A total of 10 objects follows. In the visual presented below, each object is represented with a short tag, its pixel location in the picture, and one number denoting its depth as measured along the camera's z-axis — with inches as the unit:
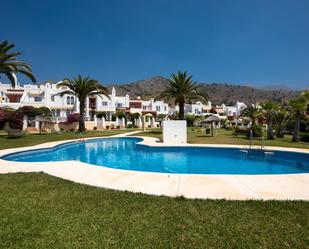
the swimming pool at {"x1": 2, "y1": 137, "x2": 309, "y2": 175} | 439.5
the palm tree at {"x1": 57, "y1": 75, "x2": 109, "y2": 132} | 1209.4
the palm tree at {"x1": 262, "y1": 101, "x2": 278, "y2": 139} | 906.1
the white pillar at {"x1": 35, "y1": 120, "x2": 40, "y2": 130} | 1295.5
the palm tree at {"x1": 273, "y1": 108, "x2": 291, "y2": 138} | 970.8
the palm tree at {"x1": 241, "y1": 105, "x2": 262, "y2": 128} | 1227.8
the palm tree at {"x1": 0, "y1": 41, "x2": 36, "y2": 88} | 775.7
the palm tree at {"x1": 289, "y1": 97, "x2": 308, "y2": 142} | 782.5
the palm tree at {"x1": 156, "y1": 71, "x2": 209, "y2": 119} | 1157.1
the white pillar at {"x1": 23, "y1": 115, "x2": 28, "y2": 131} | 1252.5
